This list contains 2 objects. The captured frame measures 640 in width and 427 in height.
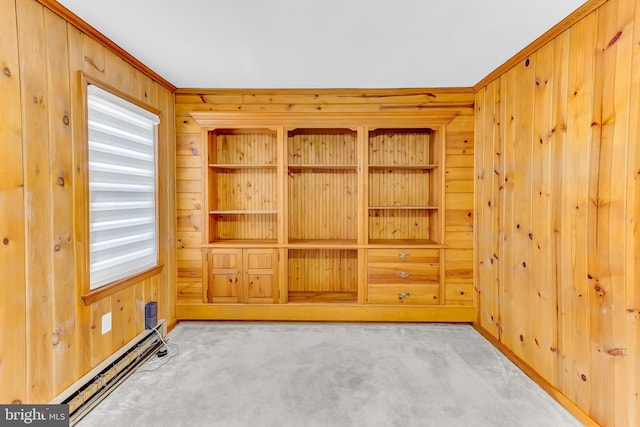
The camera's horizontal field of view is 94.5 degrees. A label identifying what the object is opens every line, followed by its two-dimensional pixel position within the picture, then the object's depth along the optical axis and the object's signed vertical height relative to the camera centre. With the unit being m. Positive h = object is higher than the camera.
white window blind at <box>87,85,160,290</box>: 1.95 +0.12
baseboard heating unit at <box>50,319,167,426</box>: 1.69 -1.11
